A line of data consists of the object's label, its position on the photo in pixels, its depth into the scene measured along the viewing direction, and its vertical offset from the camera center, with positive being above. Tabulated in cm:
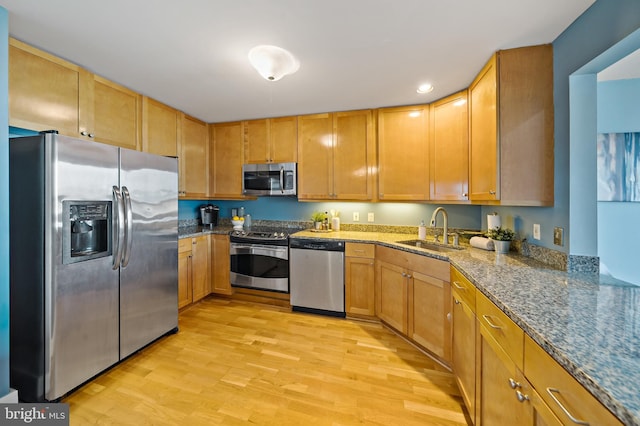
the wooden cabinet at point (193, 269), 294 -69
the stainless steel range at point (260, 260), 309 -58
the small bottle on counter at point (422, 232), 277 -21
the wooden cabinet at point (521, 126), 170 +60
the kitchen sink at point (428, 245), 249 -33
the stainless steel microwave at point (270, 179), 329 +44
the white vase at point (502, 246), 201 -26
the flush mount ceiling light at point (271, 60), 179 +110
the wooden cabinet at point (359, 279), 276 -72
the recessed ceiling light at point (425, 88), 239 +119
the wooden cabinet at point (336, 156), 304 +70
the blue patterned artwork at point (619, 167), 154 +28
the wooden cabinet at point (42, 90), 170 +88
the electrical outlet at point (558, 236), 158 -14
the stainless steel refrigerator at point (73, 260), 157 -32
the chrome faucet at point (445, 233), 246 -20
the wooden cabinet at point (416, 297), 201 -75
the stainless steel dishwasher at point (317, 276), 285 -72
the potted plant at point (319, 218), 339 -7
